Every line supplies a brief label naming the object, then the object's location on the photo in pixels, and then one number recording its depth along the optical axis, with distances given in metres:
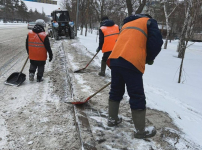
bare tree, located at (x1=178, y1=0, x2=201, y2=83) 6.36
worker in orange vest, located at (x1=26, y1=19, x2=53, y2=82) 4.54
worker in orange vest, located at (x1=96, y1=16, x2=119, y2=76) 4.79
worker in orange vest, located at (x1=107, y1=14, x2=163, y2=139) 2.18
